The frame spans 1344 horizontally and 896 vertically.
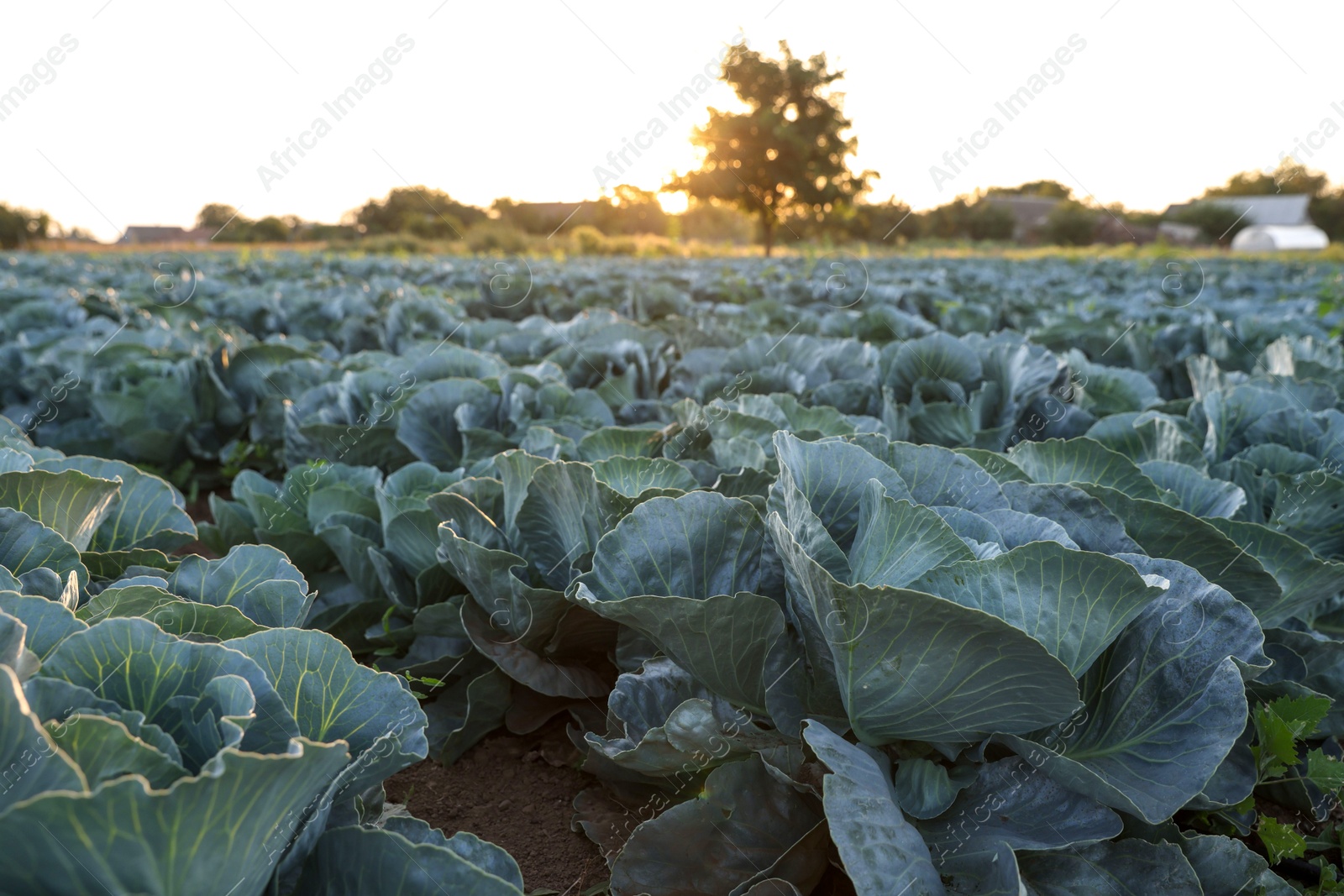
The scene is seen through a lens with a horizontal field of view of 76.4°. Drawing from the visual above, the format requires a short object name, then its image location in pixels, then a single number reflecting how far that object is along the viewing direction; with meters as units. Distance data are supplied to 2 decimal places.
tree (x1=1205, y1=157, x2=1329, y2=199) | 72.31
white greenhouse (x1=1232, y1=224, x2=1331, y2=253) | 64.50
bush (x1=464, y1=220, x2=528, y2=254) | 30.98
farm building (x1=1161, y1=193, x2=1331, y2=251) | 66.25
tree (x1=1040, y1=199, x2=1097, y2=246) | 57.97
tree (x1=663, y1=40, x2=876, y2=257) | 42.66
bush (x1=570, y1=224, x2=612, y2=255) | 31.31
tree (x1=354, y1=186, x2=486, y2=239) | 44.84
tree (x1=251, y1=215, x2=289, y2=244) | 50.94
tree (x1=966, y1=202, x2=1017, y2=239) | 62.94
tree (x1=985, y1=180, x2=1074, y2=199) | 86.38
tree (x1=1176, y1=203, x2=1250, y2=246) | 57.94
